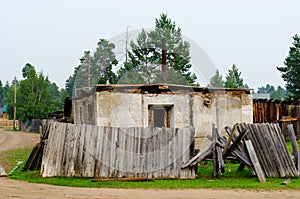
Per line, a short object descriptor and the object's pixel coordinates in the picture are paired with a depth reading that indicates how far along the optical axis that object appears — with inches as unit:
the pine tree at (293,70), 1609.3
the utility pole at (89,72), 1377.6
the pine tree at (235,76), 2199.6
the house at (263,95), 3536.9
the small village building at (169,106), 635.5
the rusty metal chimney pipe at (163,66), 756.0
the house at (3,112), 3217.3
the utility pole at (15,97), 2021.2
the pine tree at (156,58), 1052.4
